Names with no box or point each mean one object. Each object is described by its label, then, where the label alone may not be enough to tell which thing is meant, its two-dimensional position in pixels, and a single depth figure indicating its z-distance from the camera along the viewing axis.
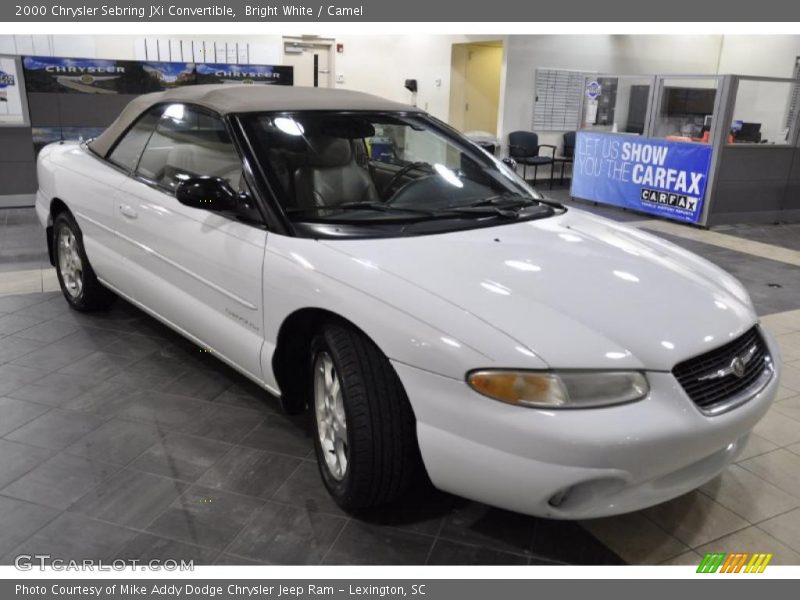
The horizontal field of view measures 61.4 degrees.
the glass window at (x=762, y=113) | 7.68
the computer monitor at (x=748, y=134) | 7.66
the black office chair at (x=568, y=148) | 11.17
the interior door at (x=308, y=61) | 12.85
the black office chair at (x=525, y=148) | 10.43
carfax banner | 7.61
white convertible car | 1.73
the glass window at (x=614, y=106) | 8.73
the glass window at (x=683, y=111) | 7.78
